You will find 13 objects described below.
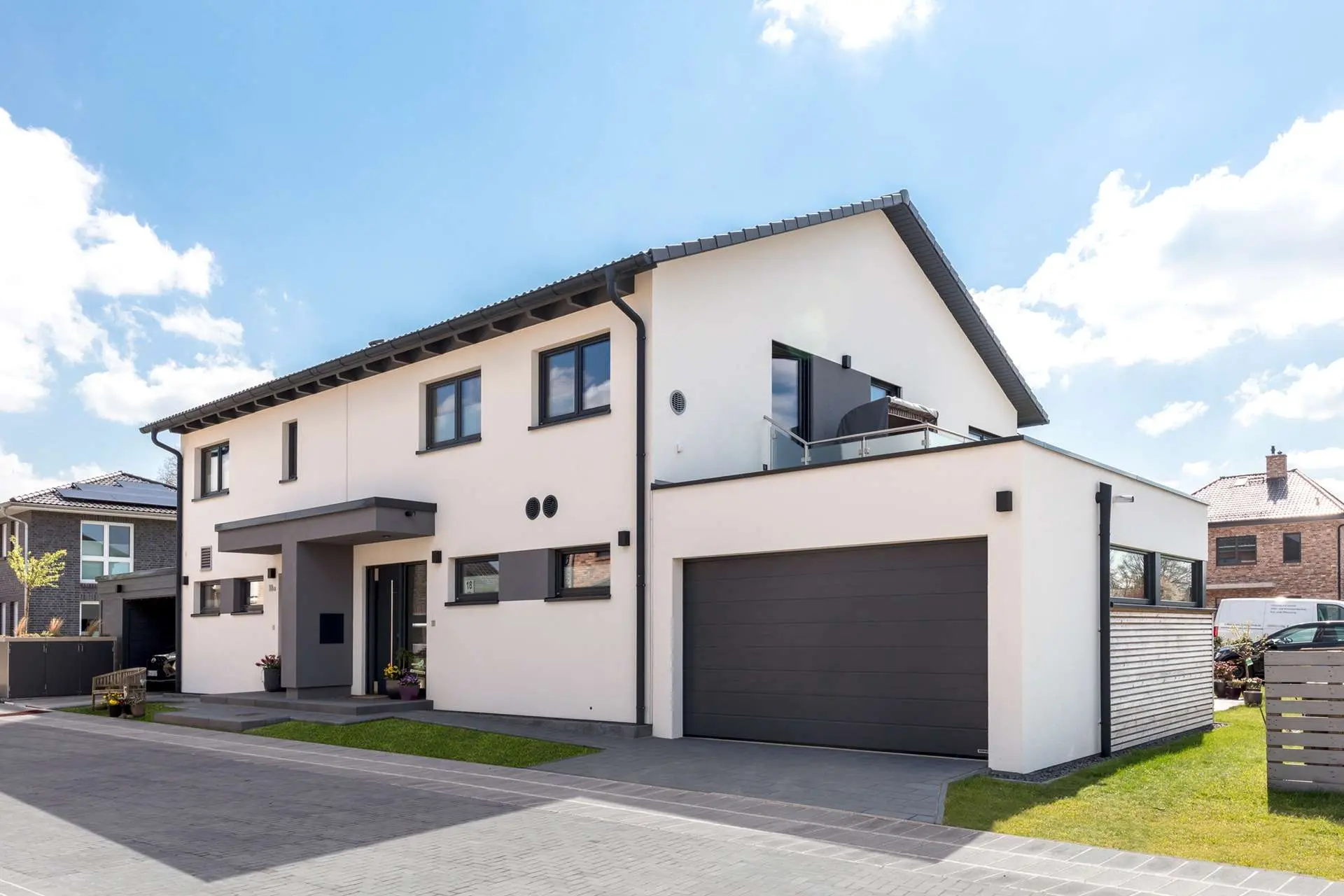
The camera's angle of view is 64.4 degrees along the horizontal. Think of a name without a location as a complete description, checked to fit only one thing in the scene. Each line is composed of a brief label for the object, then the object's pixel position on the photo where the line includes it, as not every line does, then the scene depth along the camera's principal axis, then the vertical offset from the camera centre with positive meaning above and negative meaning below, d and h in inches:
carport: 935.0 -89.2
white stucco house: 414.6 -3.4
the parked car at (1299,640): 821.2 -93.7
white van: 1114.1 -100.5
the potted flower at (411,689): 625.0 -99.6
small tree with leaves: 1193.4 -59.1
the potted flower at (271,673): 722.8 -104.8
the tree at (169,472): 1931.6 +85.8
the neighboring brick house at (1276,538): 1562.5 -25.9
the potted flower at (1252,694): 678.5 -111.4
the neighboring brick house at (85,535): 1283.2 -21.8
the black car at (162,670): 888.3 -127.1
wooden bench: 695.7 -109.4
